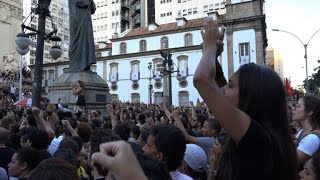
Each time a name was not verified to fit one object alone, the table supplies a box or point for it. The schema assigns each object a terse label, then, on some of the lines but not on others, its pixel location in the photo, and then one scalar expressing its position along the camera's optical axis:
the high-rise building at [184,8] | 61.59
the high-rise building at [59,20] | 84.12
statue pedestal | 12.40
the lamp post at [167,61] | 24.08
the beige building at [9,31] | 40.25
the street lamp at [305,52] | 30.98
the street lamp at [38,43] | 9.70
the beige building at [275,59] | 110.05
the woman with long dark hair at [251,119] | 1.96
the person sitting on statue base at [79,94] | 9.86
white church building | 44.38
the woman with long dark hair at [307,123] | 3.69
